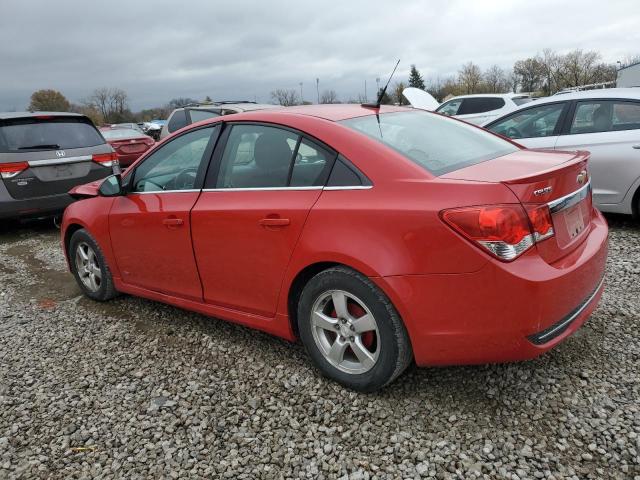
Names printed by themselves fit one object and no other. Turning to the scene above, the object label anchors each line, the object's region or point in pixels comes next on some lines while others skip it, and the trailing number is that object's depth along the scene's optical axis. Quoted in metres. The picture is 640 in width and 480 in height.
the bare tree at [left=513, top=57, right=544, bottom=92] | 66.94
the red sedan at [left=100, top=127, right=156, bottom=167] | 12.48
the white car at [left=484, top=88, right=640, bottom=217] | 5.29
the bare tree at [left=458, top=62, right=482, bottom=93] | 69.88
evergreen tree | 68.46
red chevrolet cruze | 2.25
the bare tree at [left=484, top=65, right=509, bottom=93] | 70.19
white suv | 12.18
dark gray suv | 6.71
